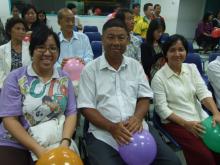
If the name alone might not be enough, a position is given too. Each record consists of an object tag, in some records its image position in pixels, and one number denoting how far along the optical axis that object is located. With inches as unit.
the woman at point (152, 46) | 87.1
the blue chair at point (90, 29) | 182.3
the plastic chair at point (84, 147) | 48.2
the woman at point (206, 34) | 219.8
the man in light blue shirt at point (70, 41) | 81.4
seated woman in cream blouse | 53.1
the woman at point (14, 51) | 70.8
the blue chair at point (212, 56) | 86.3
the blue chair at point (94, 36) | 139.7
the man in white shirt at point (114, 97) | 47.8
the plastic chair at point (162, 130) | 51.3
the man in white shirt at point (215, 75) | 67.0
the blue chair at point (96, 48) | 103.2
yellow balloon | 36.5
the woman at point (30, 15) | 106.7
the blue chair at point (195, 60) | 87.9
